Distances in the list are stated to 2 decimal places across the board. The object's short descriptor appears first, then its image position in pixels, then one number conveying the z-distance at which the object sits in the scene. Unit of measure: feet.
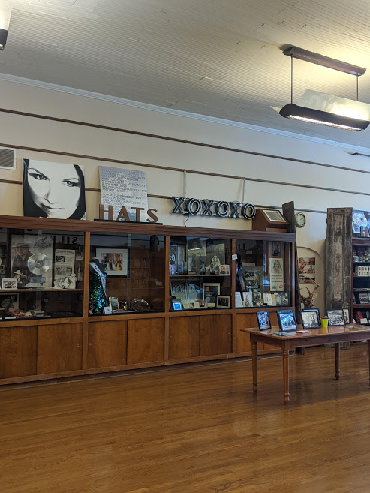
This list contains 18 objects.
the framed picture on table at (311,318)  18.13
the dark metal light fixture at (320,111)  18.01
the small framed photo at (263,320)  17.71
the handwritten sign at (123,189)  22.15
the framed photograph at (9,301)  18.53
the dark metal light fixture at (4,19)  13.34
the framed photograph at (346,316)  19.39
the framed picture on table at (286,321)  17.47
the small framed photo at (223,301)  23.32
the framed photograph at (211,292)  23.15
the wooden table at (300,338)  16.20
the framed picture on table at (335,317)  19.03
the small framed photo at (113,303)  20.68
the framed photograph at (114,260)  20.59
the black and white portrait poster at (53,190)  20.43
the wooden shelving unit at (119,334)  18.44
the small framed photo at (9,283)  18.61
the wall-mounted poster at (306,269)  28.50
